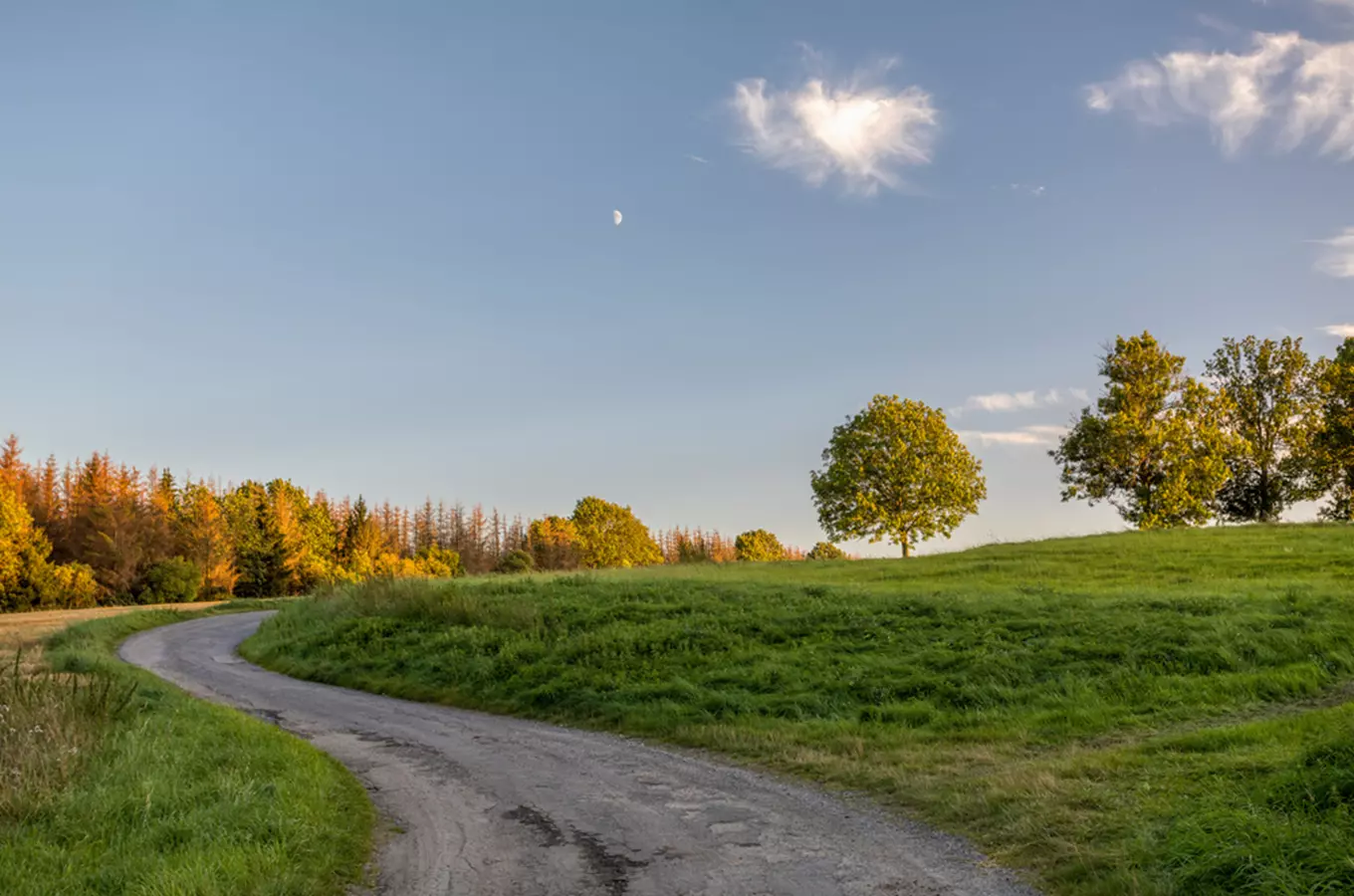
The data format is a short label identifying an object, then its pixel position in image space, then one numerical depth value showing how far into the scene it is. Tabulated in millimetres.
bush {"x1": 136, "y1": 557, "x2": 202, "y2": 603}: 67688
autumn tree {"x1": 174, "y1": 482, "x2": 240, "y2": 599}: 77062
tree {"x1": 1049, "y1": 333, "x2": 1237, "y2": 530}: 49719
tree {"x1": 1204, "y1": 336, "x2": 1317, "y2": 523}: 52969
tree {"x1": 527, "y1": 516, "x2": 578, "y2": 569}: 116375
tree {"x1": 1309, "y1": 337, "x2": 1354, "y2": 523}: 48688
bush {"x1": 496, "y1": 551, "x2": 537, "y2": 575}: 91662
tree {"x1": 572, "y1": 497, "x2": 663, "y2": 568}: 130500
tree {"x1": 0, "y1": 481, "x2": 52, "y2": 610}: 61719
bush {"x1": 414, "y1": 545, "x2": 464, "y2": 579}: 93425
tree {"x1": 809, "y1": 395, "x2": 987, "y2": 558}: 60062
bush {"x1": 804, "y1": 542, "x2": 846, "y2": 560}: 137625
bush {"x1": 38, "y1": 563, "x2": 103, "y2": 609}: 62562
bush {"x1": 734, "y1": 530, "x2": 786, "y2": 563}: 170750
